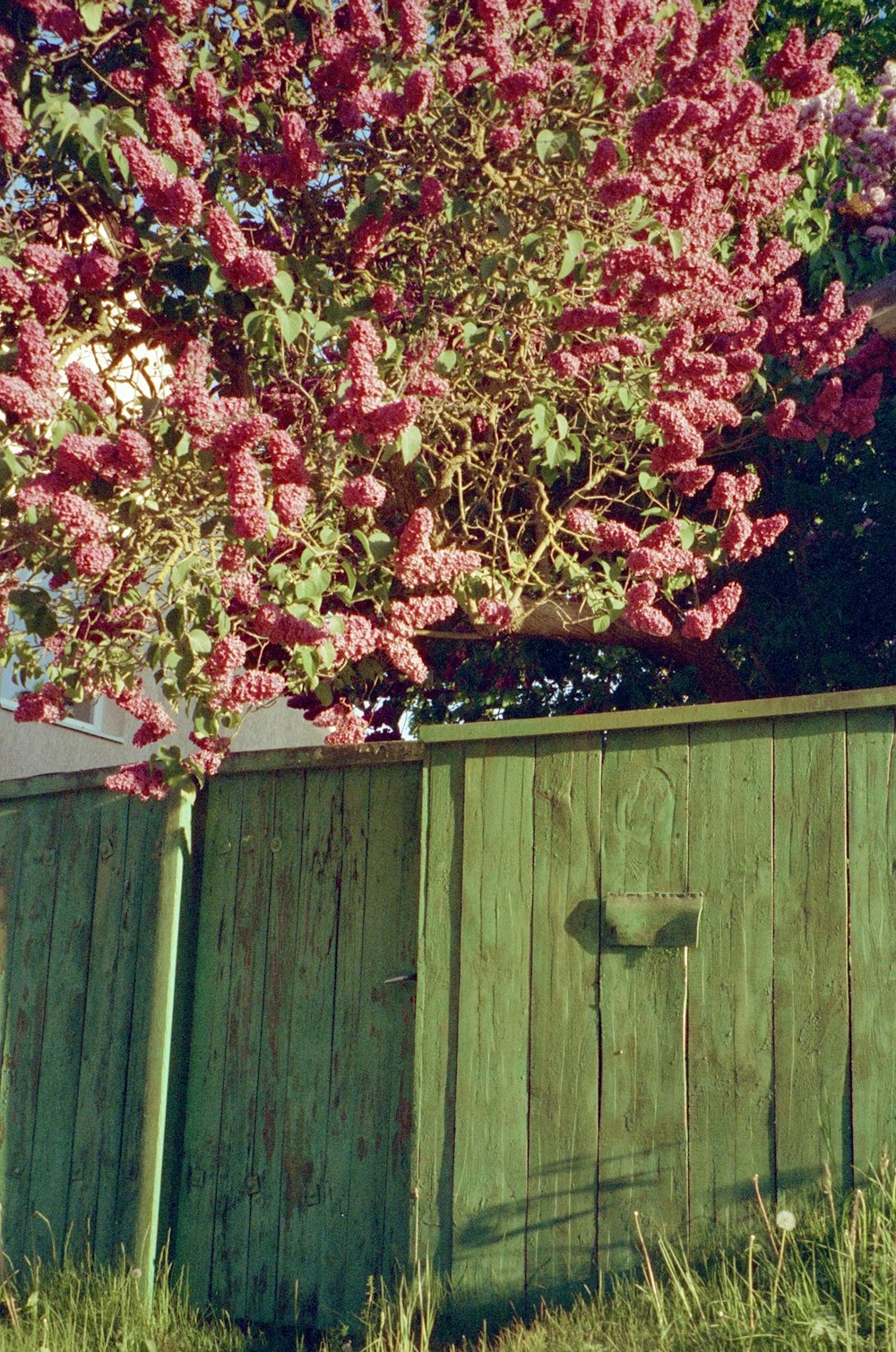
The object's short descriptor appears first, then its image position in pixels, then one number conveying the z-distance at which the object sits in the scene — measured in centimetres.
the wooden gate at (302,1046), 421
